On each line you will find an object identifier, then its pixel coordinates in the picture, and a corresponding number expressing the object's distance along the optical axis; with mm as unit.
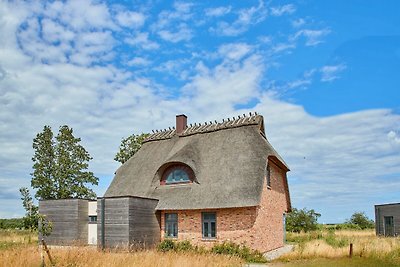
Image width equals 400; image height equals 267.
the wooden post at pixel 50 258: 11984
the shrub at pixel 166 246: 21500
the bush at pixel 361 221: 46750
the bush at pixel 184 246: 20953
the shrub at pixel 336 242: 23100
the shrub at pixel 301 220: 38844
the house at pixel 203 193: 20516
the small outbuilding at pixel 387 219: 33906
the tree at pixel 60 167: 34406
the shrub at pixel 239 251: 19406
